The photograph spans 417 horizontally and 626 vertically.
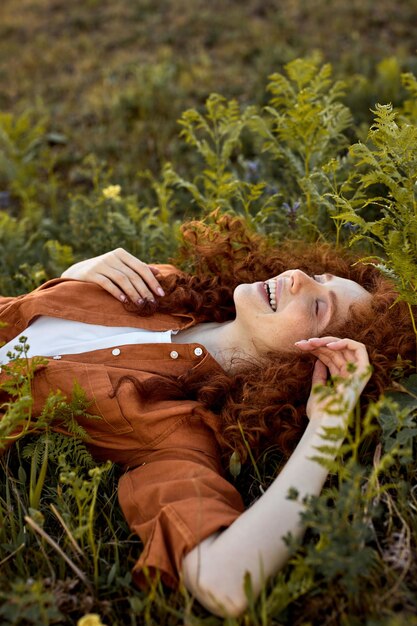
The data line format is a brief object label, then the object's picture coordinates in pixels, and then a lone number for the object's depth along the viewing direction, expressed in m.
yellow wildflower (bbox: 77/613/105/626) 1.90
